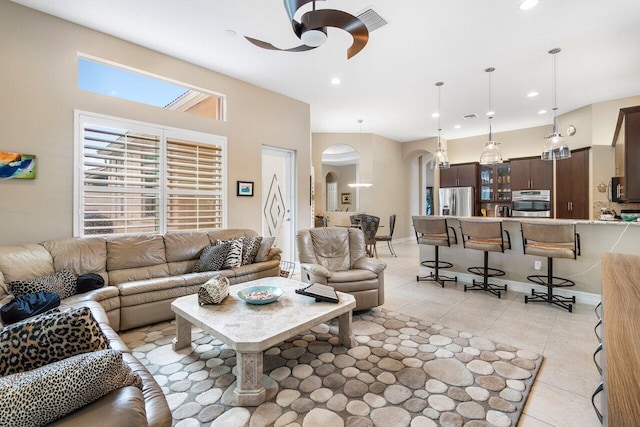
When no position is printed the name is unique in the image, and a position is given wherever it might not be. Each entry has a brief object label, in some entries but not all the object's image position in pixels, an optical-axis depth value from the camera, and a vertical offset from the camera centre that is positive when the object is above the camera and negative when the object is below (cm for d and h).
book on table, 245 -69
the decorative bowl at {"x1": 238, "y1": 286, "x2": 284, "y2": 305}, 239 -70
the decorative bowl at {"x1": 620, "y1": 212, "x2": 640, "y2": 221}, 375 -3
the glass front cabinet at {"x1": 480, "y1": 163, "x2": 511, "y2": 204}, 747 +81
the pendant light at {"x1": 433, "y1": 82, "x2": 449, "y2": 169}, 497 +96
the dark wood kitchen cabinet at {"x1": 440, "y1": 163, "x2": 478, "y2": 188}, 774 +106
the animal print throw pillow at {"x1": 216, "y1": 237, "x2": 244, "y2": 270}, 365 -53
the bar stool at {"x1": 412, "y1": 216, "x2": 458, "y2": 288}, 436 -35
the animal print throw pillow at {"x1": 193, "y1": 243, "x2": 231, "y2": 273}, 357 -56
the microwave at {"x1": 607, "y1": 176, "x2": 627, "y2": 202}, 486 +44
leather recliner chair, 319 -60
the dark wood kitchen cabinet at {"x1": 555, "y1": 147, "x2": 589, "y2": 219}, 567 +58
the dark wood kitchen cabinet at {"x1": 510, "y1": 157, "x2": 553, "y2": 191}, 671 +96
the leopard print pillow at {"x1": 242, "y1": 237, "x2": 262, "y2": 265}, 386 -47
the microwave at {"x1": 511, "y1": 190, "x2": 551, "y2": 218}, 668 +26
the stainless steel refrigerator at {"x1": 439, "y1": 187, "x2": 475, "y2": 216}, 771 +36
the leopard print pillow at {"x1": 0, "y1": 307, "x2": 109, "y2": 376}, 104 -48
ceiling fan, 203 +139
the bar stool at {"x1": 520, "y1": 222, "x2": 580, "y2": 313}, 330 -40
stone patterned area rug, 174 -119
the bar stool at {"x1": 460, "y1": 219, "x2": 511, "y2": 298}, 383 -38
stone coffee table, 186 -79
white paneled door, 524 +30
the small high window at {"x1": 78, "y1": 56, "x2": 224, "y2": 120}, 340 +165
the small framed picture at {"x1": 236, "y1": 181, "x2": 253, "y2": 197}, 470 +42
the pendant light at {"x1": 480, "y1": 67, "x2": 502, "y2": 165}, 423 +89
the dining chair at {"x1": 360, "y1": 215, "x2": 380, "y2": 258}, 643 -29
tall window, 336 +46
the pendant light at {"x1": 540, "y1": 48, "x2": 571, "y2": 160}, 377 +88
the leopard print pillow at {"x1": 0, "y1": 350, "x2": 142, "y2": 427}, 85 -56
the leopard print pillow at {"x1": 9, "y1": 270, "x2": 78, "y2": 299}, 242 -62
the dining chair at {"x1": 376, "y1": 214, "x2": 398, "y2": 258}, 714 -35
